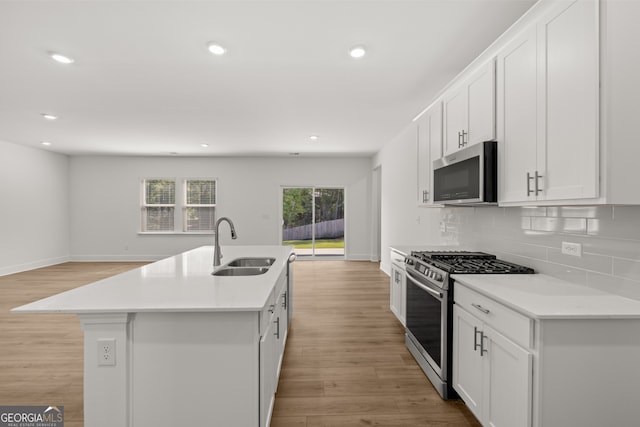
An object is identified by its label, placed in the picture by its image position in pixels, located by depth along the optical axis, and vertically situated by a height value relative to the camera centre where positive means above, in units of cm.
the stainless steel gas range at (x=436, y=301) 209 -66
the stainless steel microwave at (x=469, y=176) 216 +29
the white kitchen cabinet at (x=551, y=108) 141 +57
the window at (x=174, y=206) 782 +15
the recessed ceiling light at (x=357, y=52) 255 +136
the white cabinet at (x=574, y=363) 136 -66
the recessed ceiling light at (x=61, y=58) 268 +136
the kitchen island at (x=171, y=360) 145 -71
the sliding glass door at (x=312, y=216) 789 -9
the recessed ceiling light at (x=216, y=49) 250 +135
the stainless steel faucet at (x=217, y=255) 242 -34
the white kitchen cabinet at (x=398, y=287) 312 -80
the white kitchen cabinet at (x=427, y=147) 302 +70
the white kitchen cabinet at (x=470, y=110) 218 +82
